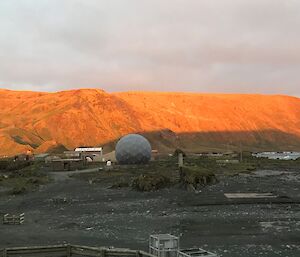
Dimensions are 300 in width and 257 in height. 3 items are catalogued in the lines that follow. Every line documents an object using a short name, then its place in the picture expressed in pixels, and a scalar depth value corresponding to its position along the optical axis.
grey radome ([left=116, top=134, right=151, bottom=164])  68.06
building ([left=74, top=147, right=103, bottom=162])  108.38
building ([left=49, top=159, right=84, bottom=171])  68.31
